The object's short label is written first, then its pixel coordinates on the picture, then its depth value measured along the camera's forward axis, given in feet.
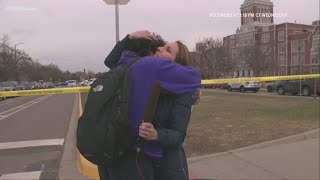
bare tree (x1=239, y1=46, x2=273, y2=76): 199.71
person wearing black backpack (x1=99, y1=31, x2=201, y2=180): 8.10
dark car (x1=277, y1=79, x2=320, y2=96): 86.28
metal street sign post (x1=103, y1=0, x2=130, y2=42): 14.43
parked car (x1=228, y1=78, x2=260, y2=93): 112.88
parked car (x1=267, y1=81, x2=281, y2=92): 104.71
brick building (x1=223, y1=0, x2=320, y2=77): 212.62
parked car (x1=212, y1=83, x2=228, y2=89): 127.42
